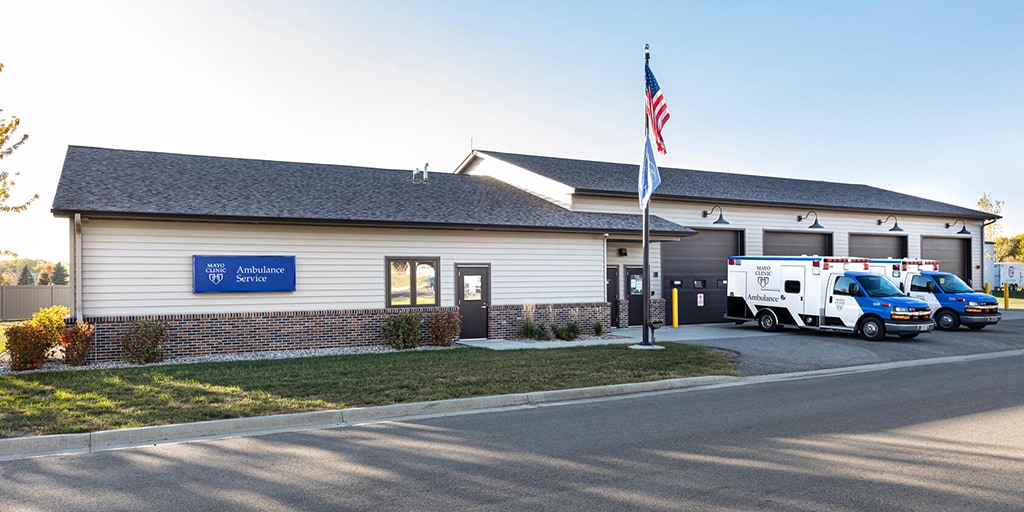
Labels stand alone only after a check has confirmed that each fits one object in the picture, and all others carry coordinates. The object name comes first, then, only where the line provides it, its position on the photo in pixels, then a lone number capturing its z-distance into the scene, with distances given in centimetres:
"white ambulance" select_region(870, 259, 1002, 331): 2092
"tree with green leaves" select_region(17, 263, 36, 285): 4306
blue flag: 1577
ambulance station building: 1481
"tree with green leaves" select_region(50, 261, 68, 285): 5325
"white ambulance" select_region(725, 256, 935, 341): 1783
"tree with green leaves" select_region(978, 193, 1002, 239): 5906
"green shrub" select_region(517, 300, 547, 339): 1834
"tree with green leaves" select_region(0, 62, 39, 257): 1656
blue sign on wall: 1527
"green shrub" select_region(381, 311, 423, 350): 1619
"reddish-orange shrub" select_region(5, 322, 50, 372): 1241
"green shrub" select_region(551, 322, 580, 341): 1838
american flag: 1550
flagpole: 1563
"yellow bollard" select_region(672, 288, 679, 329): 2287
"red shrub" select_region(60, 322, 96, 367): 1313
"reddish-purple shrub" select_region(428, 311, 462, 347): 1669
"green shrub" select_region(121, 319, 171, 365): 1378
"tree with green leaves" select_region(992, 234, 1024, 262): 6950
